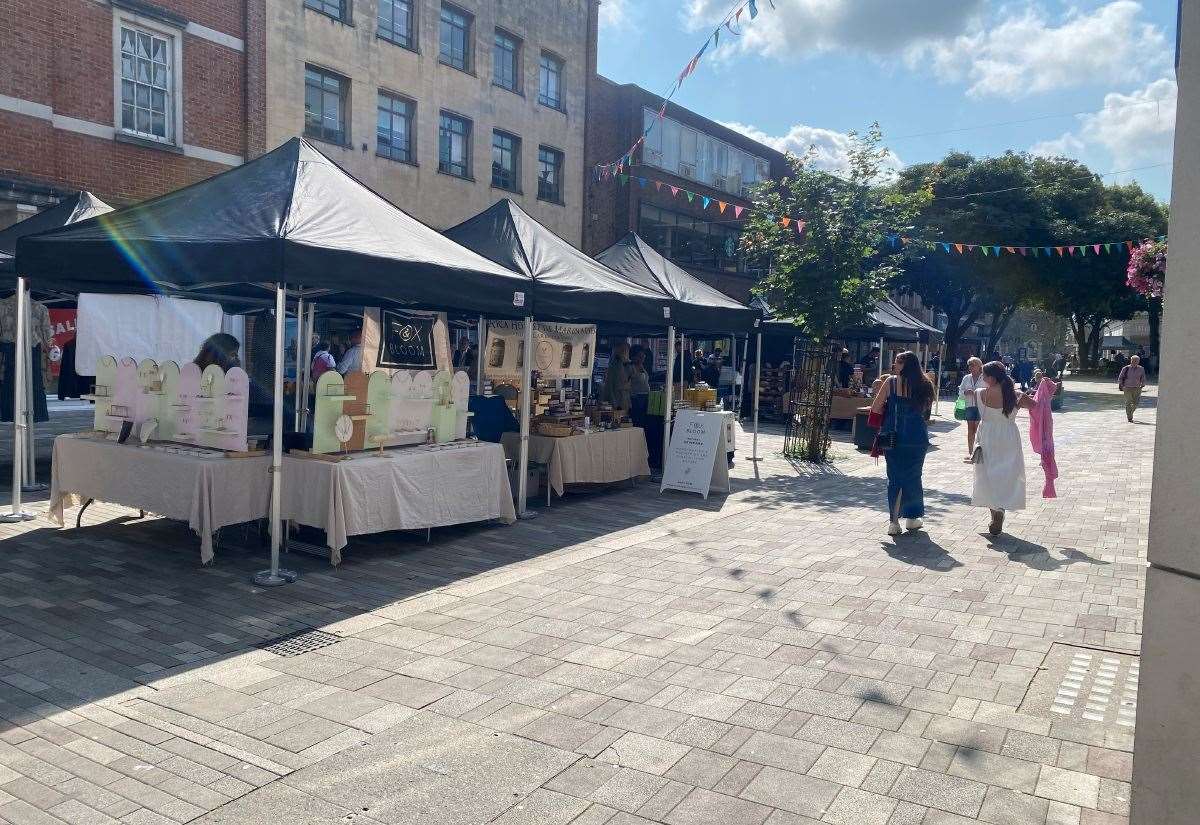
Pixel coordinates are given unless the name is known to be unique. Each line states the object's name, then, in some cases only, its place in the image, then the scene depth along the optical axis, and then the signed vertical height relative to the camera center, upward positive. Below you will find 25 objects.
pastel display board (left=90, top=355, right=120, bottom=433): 7.52 -0.46
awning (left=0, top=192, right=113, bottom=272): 10.80 +1.50
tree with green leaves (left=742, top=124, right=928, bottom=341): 13.68 +1.91
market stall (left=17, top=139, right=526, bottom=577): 6.04 +0.66
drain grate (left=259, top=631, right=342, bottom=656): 5.00 -1.68
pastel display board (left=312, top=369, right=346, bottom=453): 6.73 -0.49
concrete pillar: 2.54 -0.50
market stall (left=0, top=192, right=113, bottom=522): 8.05 -0.17
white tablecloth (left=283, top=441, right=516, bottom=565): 6.69 -1.13
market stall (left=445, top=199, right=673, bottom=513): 8.74 +0.69
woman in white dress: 8.20 -0.71
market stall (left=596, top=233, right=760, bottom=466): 11.18 +0.67
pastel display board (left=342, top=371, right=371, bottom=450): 7.00 -0.46
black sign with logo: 7.60 +0.06
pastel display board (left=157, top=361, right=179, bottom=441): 7.23 -0.50
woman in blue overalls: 8.18 -0.56
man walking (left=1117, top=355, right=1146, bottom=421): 22.41 -0.19
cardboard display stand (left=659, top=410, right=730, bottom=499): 10.51 -1.13
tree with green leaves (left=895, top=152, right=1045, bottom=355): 33.84 +5.41
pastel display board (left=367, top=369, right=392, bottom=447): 7.20 -0.48
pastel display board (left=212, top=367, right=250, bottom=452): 6.85 -0.52
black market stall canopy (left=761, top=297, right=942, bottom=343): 20.31 +0.86
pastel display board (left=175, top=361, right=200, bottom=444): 7.10 -0.49
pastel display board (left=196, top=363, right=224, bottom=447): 6.98 -0.49
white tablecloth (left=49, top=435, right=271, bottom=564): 6.50 -1.08
